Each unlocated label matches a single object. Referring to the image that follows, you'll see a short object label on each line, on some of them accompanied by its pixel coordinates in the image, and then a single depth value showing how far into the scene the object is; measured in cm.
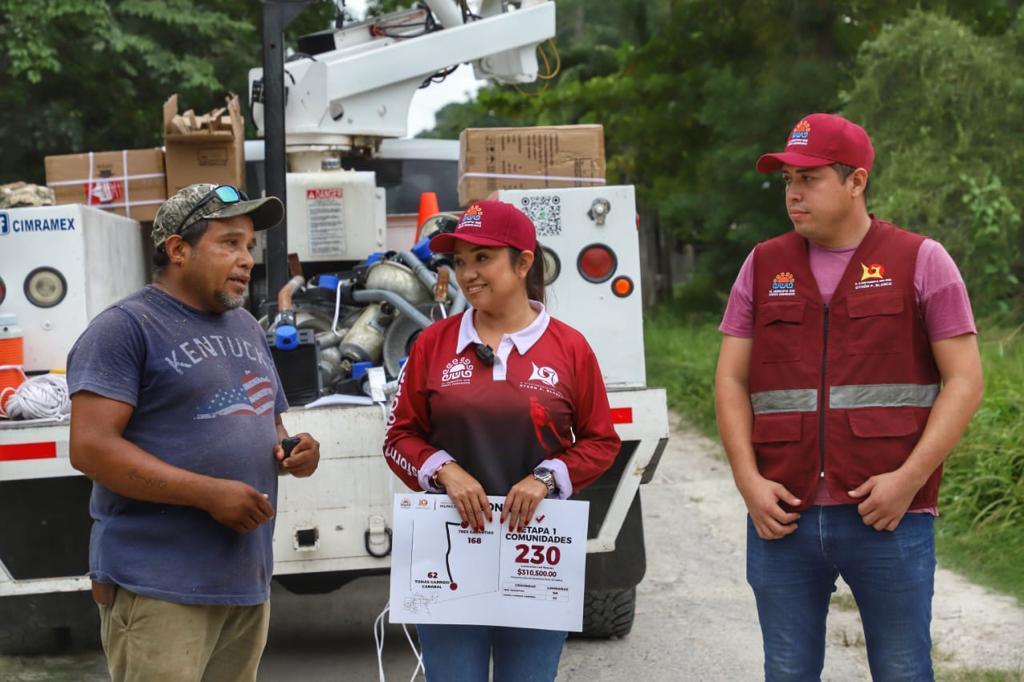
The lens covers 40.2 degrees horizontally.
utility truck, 504
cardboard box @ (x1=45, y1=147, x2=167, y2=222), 648
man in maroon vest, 345
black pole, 604
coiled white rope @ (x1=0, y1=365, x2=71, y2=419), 500
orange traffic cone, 705
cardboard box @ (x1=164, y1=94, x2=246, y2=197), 639
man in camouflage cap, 319
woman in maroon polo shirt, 351
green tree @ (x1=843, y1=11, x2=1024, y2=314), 1337
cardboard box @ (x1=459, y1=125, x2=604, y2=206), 580
